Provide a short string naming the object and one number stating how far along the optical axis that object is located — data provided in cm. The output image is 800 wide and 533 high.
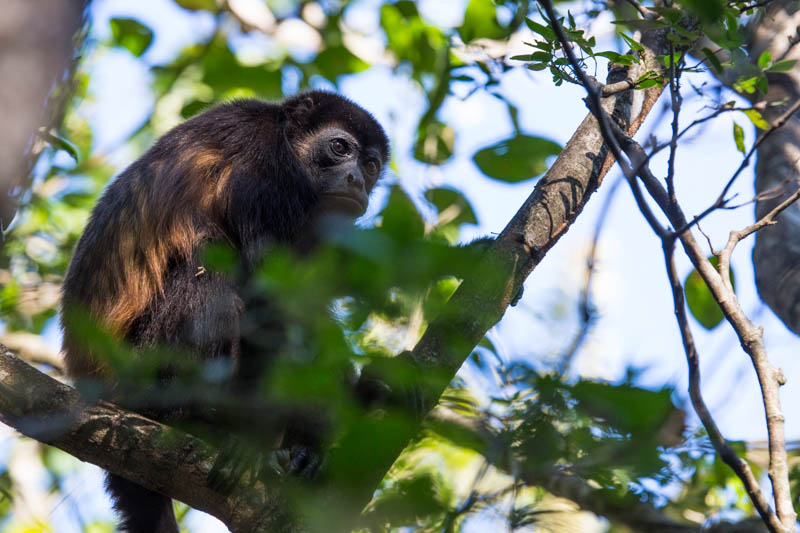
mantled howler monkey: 891
